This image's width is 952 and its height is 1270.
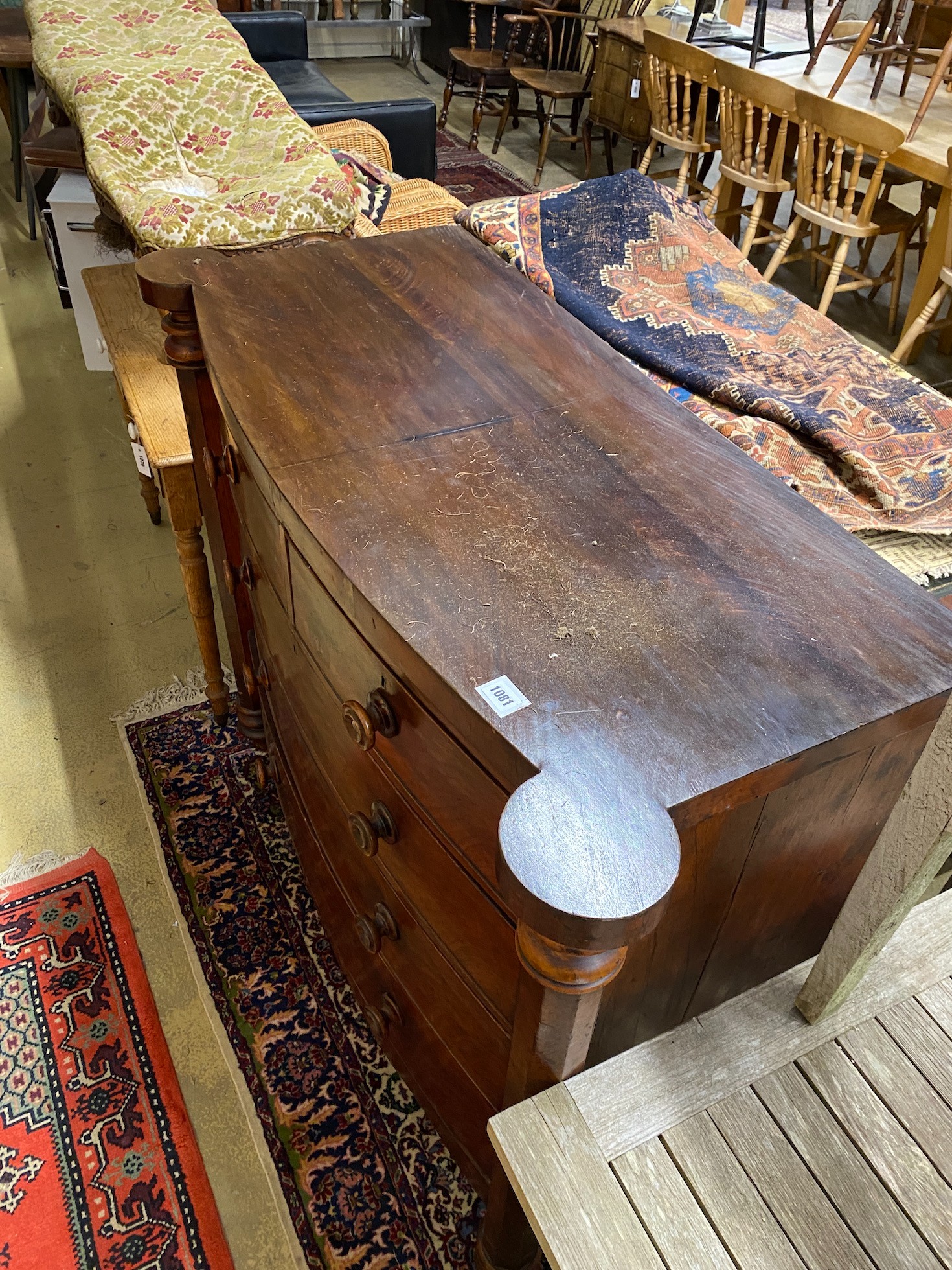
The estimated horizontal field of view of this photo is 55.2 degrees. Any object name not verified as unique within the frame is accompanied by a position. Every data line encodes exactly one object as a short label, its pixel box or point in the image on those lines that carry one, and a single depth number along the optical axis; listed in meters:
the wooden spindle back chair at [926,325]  3.29
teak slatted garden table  0.80
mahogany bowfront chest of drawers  0.71
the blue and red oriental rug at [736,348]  1.56
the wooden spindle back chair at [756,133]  3.54
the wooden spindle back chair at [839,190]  3.21
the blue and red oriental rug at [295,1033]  1.35
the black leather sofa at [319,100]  3.39
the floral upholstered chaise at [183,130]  1.70
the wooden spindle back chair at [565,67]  5.03
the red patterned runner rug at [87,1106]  1.32
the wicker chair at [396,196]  2.46
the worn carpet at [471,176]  4.83
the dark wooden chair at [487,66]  5.32
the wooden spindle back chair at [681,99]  3.94
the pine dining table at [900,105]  3.27
